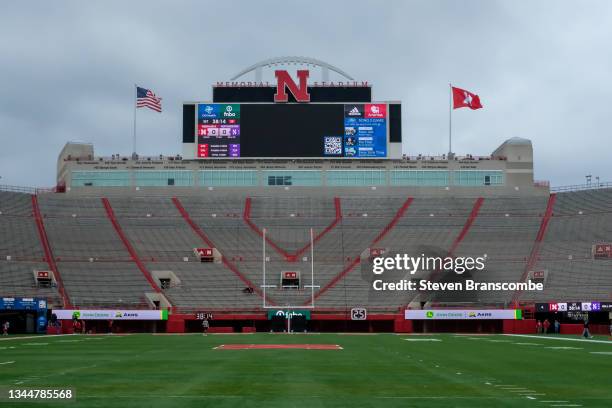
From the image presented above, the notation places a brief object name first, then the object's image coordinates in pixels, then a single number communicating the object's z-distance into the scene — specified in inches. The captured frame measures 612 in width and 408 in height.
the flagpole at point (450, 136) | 3619.1
